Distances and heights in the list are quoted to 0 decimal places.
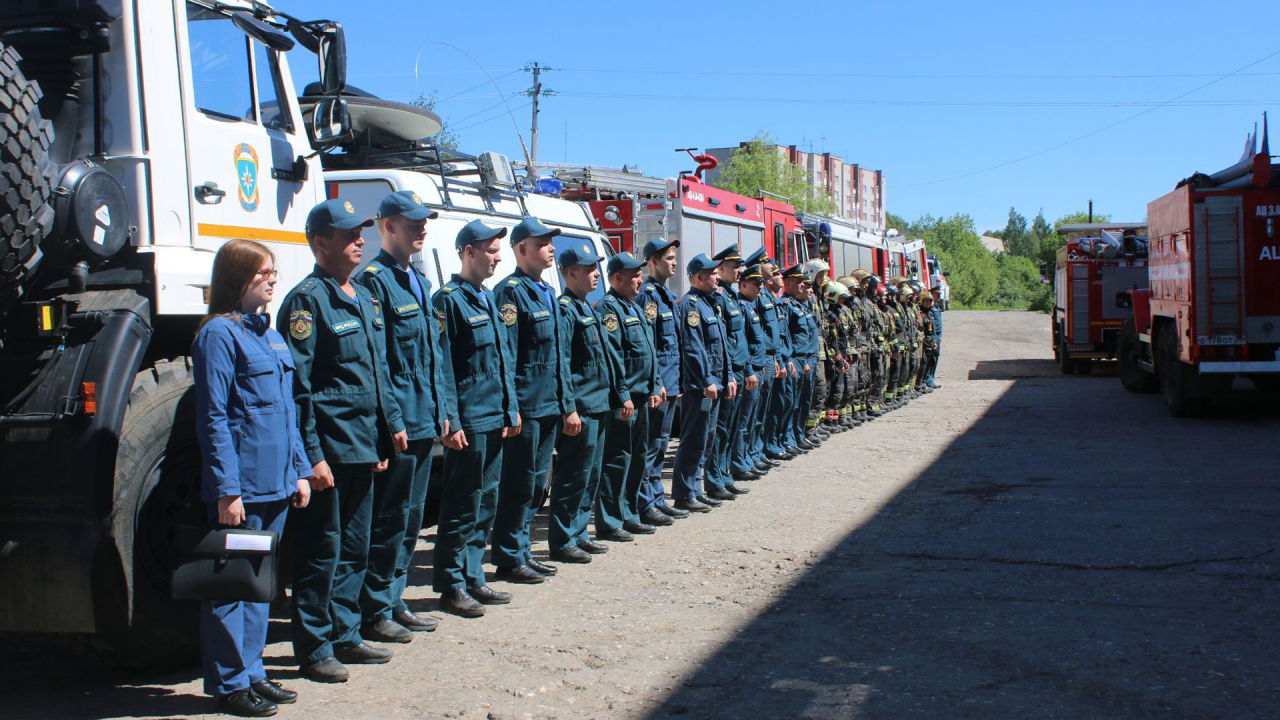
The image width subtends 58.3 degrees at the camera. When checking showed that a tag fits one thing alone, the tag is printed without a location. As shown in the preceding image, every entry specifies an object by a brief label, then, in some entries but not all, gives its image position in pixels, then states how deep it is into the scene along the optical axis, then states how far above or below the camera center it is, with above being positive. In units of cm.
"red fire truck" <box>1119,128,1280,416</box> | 1347 +32
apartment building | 12325 +1535
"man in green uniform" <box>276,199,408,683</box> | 461 -42
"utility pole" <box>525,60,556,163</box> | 3872 +827
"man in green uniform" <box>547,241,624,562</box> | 673 -53
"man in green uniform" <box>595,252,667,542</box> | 732 -45
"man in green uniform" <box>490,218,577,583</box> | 625 -41
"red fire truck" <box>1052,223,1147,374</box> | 2167 +29
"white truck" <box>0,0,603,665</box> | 396 +28
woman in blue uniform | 406 -37
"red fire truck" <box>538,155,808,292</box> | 1384 +139
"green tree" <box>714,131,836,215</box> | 6644 +838
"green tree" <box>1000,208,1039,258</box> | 17288 +1128
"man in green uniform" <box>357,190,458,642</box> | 505 -34
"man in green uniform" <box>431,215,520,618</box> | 570 -47
